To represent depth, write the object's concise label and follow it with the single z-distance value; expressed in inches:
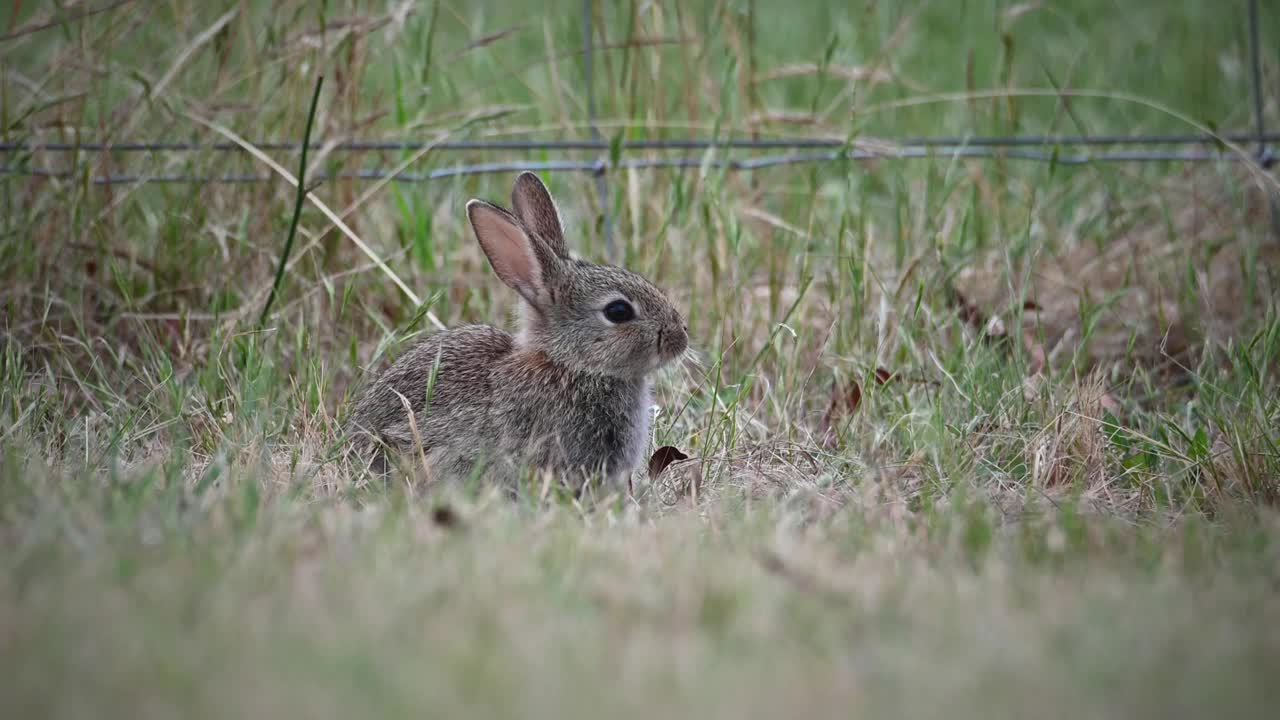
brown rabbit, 315.6
